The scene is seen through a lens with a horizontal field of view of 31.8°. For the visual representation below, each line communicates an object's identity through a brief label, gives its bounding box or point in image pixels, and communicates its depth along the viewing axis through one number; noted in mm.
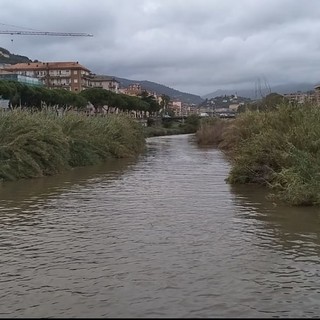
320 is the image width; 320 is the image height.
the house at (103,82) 167625
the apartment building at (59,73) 148250
